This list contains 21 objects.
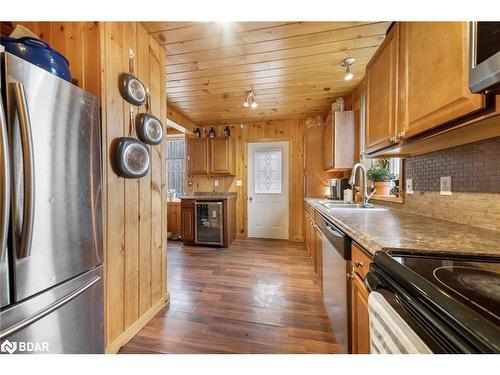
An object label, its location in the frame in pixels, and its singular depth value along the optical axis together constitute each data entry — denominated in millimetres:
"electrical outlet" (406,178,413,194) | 1652
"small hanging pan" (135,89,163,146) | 1595
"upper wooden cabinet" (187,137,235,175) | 4199
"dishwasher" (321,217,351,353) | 1161
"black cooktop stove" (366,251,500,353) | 384
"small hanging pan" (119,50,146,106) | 1440
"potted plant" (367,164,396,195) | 2180
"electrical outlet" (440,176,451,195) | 1281
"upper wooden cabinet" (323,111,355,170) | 2900
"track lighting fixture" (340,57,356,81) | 2136
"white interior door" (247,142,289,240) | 4277
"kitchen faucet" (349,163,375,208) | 2084
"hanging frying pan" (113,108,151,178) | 1382
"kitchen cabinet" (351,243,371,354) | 918
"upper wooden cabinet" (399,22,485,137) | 809
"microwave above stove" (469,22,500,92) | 627
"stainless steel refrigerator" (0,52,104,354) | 763
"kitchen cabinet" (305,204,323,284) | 2047
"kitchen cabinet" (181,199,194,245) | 3904
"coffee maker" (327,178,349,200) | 2982
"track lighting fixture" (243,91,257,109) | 2971
